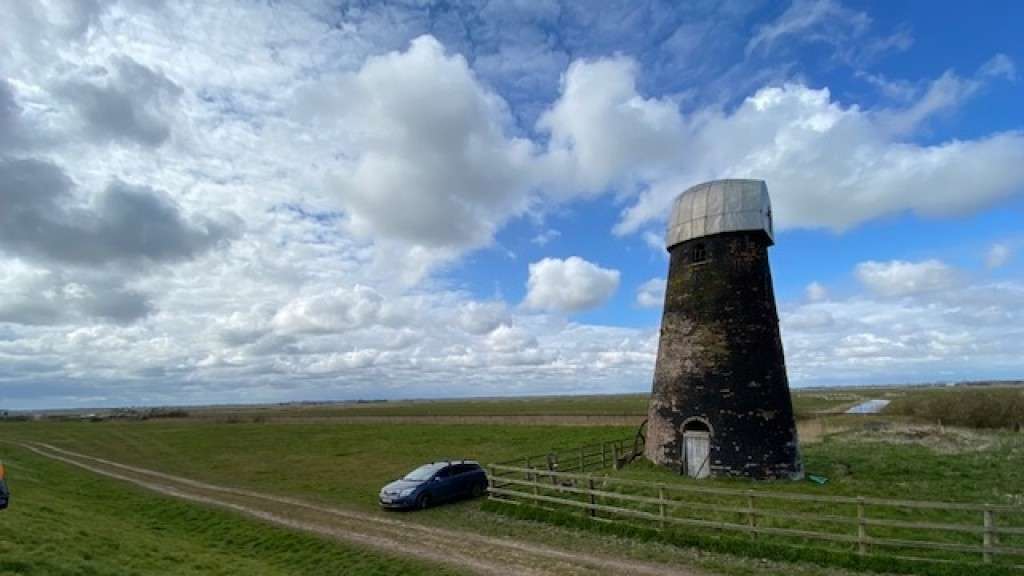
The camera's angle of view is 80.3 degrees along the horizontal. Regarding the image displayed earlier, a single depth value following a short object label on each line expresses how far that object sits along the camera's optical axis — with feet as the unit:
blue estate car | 64.64
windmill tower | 67.87
